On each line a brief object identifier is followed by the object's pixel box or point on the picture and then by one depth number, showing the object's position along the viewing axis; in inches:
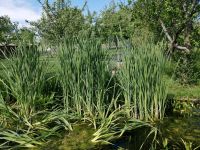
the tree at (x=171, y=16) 189.9
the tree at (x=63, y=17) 343.9
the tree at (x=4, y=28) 638.3
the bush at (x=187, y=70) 192.2
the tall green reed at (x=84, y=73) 110.7
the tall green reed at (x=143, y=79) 110.2
